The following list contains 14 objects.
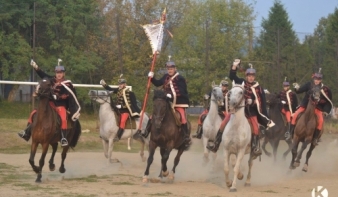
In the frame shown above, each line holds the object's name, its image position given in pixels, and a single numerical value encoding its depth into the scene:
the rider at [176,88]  17.47
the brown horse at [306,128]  20.02
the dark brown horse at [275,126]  24.02
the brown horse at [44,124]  16.52
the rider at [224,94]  20.44
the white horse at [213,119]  20.03
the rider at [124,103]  22.38
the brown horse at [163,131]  16.36
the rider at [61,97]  17.36
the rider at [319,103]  20.22
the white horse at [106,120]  22.13
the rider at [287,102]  24.59
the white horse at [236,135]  15.54
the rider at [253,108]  16.50
